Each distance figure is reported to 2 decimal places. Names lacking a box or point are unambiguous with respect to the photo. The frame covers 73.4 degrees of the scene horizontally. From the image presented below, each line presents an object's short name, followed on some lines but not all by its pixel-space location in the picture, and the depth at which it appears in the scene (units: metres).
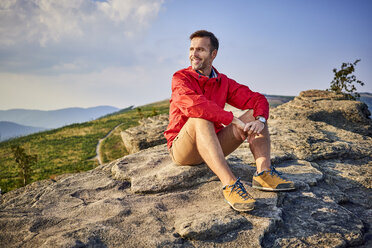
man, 3.75
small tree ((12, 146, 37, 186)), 16.73
